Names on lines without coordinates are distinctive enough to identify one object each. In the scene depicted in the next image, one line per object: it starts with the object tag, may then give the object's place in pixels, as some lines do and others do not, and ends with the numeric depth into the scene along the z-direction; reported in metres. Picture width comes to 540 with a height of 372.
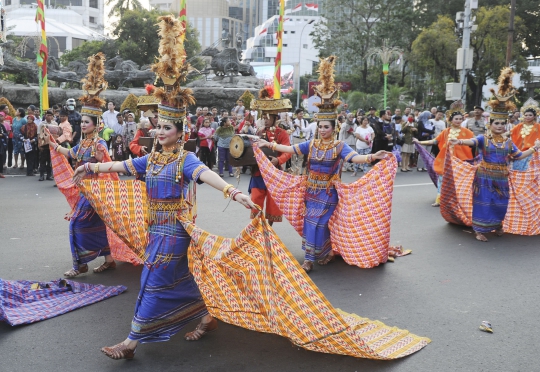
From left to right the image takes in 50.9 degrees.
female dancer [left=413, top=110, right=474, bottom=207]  9.57
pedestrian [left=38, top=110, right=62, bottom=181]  10.99
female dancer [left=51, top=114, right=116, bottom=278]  5.86
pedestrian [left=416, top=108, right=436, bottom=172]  16.64
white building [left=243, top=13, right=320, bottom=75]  89.19
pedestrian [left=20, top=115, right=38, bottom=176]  13.77
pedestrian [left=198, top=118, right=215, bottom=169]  14.95
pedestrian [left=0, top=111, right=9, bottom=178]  13.77
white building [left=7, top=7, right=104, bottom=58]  52.34
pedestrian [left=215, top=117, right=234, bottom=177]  14.66
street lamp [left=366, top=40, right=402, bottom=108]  26.23
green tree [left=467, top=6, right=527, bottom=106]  29.73
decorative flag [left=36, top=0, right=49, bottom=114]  12.73
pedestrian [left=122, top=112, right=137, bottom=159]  14.31
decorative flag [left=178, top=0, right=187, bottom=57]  10.94
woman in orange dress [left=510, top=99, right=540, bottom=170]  9.73
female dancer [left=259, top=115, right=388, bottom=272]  6.31
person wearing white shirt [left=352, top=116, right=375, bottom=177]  15.06
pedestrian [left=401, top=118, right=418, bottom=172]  16.42
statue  28.73
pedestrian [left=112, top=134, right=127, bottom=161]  14.39
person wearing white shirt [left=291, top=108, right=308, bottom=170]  16.75
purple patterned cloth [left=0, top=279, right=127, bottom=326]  4.61
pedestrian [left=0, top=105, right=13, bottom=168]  14.39
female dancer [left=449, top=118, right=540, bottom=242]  7.71
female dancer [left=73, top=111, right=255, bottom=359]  3.97
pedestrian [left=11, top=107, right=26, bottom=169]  14.26
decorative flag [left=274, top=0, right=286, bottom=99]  12.53
